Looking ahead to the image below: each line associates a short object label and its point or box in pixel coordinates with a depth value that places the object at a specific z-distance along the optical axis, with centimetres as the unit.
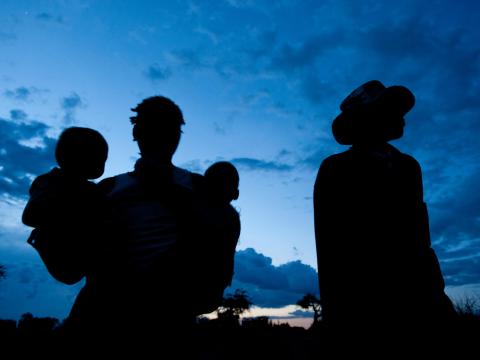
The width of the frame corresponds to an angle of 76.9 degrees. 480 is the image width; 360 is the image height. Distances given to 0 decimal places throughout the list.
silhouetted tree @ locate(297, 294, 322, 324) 7644
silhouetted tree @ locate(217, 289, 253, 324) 6862
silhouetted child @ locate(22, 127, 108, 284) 141
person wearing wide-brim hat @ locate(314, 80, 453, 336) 176
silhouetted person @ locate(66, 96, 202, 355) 143
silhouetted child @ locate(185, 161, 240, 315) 164
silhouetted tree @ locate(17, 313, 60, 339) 1598
